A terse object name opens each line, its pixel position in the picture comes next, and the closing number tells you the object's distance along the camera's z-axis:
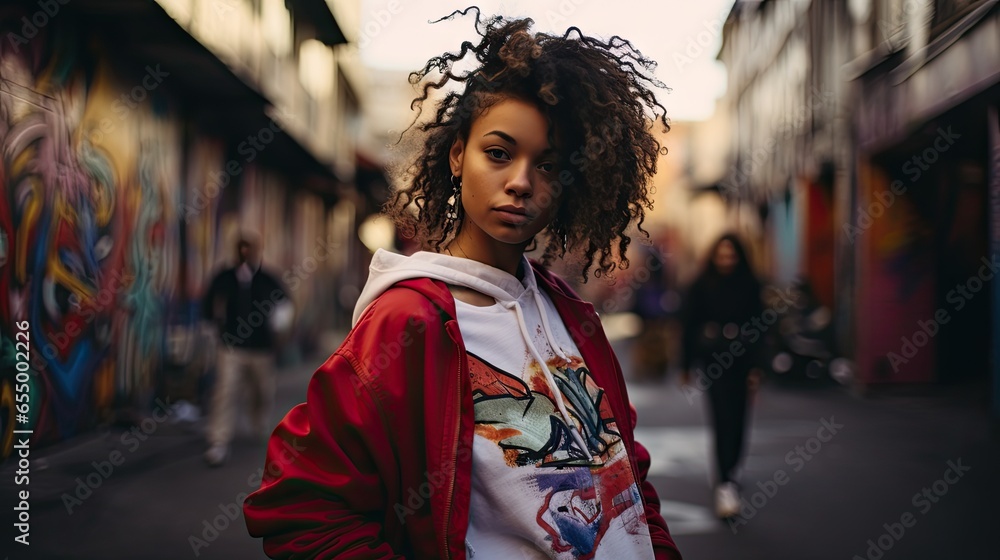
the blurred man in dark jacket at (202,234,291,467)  8.06
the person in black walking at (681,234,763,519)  6.09
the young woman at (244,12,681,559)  1.43
